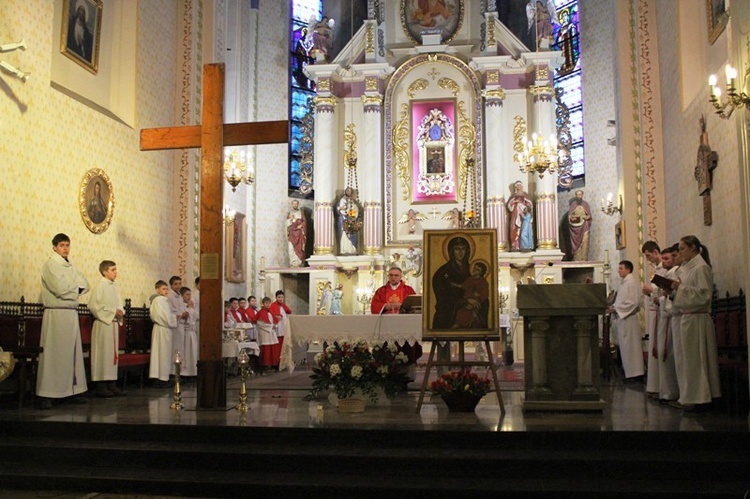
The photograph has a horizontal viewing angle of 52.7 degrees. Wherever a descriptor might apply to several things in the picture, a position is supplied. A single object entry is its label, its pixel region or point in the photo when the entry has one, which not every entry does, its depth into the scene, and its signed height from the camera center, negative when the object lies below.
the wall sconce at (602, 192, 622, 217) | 14.45 +1.87
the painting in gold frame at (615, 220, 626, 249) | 12.98 +1.20
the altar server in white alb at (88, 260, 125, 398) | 9.30 -0.34
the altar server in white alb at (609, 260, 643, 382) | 10.89 -0.30
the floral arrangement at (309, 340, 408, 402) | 7.71 -0.66
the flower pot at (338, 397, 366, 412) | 7.60 -1.00
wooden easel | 7.20 -0.57
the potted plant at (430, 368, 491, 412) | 7.40 -0.85
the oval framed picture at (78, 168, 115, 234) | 10.70 +1.54
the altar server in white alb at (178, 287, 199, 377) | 11.97 -0.46
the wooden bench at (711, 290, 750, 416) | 7.58 -0.55
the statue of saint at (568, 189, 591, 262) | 18.73 +1.91
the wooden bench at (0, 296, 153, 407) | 8.04 -0.43
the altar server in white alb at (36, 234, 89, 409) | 8.20 -0.24
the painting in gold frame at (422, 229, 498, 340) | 7.36 +0.19
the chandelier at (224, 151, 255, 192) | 14.32 +2.65
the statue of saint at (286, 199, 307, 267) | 19.66 +1.73
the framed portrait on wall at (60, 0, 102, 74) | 10.55 +3.96
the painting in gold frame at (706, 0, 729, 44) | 9.27 +3.59
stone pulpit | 7.31 -0.39
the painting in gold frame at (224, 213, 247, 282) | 17.47 +1.33
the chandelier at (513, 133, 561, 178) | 14.98 +2.98
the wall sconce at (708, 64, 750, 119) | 6.66 +1.87
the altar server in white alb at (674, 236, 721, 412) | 7.29 -0.36
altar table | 9.03 -0.29
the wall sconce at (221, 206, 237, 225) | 17.30 +2.05
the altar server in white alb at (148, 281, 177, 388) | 10.95 -0.45
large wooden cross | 7.66 +1.29
